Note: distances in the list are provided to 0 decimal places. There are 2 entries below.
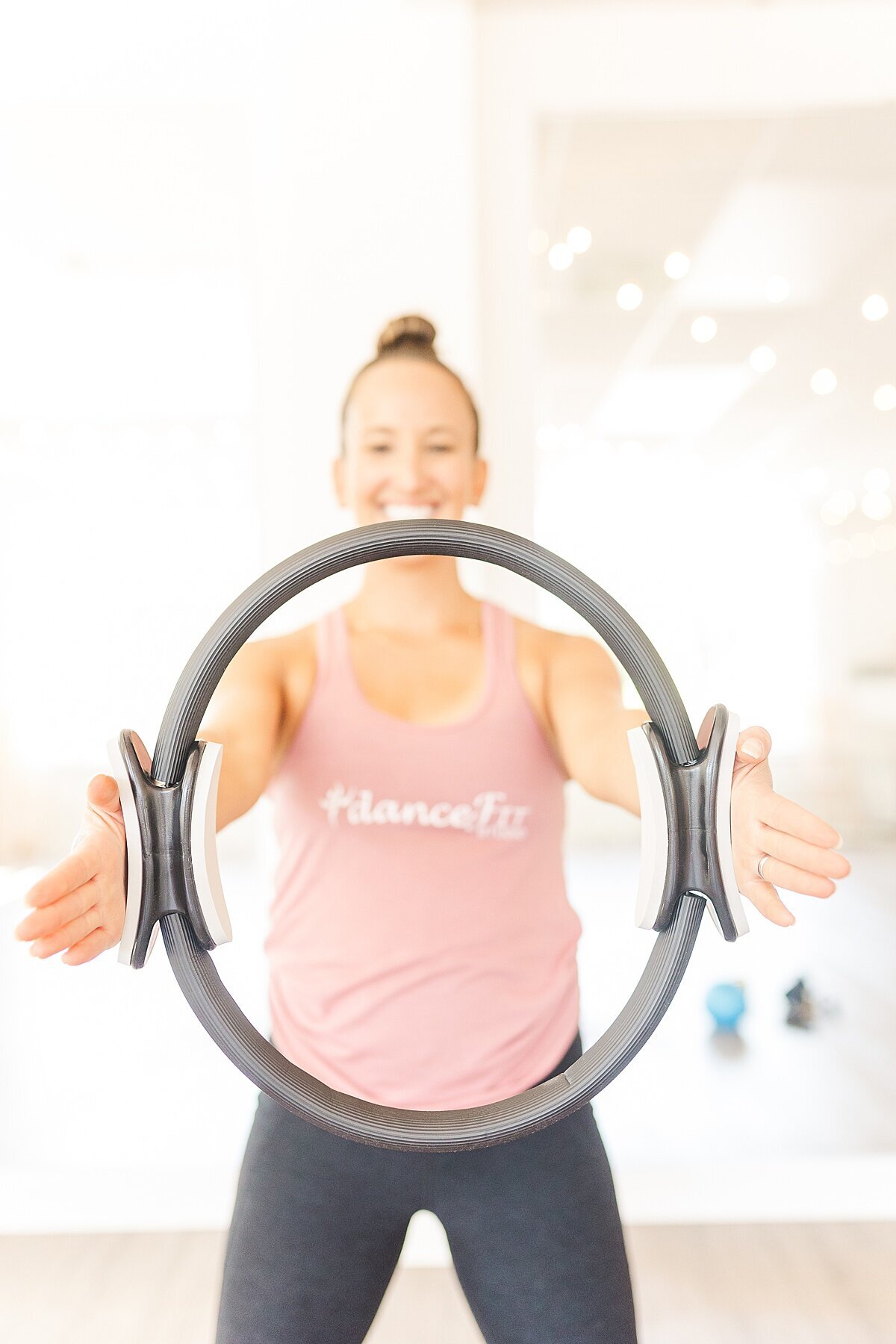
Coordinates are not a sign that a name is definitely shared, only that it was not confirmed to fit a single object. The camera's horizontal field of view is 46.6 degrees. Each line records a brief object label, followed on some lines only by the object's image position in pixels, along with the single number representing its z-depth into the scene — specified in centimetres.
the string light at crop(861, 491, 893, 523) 169
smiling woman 87
